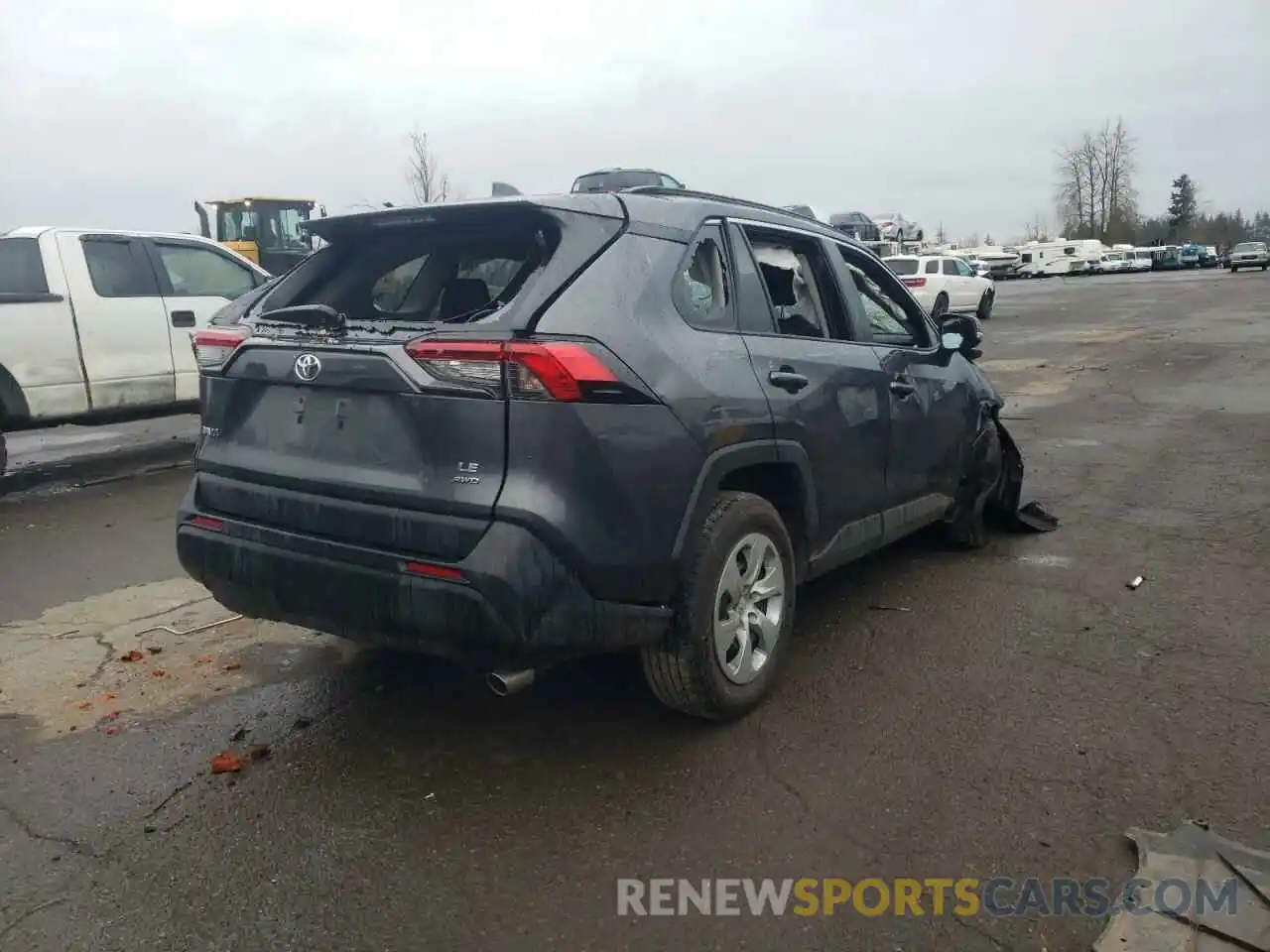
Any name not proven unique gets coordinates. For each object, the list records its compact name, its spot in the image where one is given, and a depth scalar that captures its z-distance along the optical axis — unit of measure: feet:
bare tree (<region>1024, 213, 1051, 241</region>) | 376.07
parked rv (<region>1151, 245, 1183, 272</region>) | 231.09
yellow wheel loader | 68.90
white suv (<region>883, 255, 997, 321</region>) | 90.38
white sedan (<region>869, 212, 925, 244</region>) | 131.95
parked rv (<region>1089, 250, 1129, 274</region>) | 227.61
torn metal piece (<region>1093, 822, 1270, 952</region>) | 8.40
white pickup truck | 25.35
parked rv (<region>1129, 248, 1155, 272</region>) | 232.73
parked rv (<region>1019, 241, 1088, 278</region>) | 220.43
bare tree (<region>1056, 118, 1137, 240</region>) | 317.01
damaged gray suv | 9.92
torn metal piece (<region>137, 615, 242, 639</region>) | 15.63
